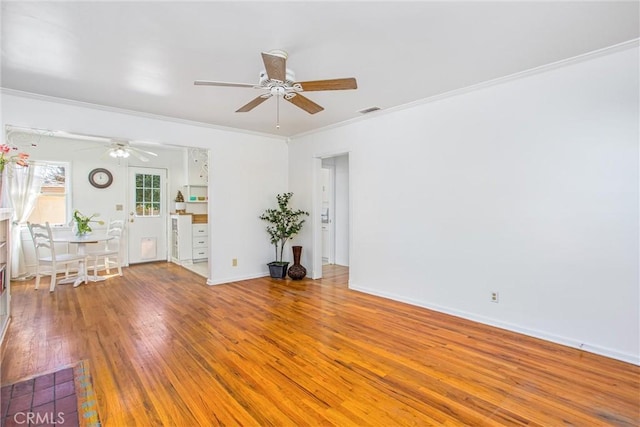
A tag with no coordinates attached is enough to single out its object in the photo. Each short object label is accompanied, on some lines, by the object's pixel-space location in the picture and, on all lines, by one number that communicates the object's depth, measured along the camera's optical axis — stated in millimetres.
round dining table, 4883
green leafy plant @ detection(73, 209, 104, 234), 5125
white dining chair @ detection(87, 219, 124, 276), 5258
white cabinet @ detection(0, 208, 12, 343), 2998
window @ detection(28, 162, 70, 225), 5547
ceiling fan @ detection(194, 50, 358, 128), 2202
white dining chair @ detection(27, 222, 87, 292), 4565
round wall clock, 5979
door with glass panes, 6508
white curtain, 5180
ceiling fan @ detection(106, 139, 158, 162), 5365
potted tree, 5398
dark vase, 5281
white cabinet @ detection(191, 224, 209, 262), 6832
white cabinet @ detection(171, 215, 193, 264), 6629
